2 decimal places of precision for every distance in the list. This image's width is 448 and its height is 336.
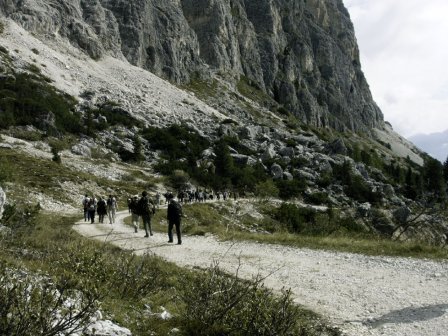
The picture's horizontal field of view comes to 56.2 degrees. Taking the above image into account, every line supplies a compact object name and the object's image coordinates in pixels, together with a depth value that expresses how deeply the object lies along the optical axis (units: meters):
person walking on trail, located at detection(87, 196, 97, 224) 25.04
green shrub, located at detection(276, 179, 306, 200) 55.81
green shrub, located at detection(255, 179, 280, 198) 52.97
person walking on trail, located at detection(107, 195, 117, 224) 25.29
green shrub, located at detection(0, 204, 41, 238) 12.47
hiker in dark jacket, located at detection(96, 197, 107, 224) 25.53
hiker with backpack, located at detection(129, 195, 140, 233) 20.31
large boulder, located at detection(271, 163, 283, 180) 60.81
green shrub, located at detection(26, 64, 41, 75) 57.51
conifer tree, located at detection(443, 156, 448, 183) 96.07
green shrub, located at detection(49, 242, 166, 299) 6.01
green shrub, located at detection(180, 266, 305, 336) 5.28
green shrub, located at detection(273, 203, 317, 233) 37.69
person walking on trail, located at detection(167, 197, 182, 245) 16.00
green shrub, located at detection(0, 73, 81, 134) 46.75
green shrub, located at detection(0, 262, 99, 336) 4.00
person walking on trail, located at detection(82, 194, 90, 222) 25.17
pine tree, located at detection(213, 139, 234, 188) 56.16
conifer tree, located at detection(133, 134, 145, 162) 53.28
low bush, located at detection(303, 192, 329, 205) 55.62
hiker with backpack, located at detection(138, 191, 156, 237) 19.00
